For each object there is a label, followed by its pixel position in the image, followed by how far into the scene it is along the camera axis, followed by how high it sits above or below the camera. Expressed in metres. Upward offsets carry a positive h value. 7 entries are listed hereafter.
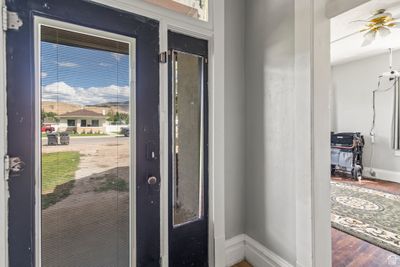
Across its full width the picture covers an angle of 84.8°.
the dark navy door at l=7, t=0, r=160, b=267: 1.16 -0.01
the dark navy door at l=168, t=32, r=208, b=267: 1.67 -0.13
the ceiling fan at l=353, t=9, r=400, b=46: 2.86 +1.52
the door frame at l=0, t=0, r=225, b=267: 1.60 +0.17
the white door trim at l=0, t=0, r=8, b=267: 1.10 -0.09
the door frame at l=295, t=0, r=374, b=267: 1.47 +0.04
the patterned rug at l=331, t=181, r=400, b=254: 2.36 -1.08
